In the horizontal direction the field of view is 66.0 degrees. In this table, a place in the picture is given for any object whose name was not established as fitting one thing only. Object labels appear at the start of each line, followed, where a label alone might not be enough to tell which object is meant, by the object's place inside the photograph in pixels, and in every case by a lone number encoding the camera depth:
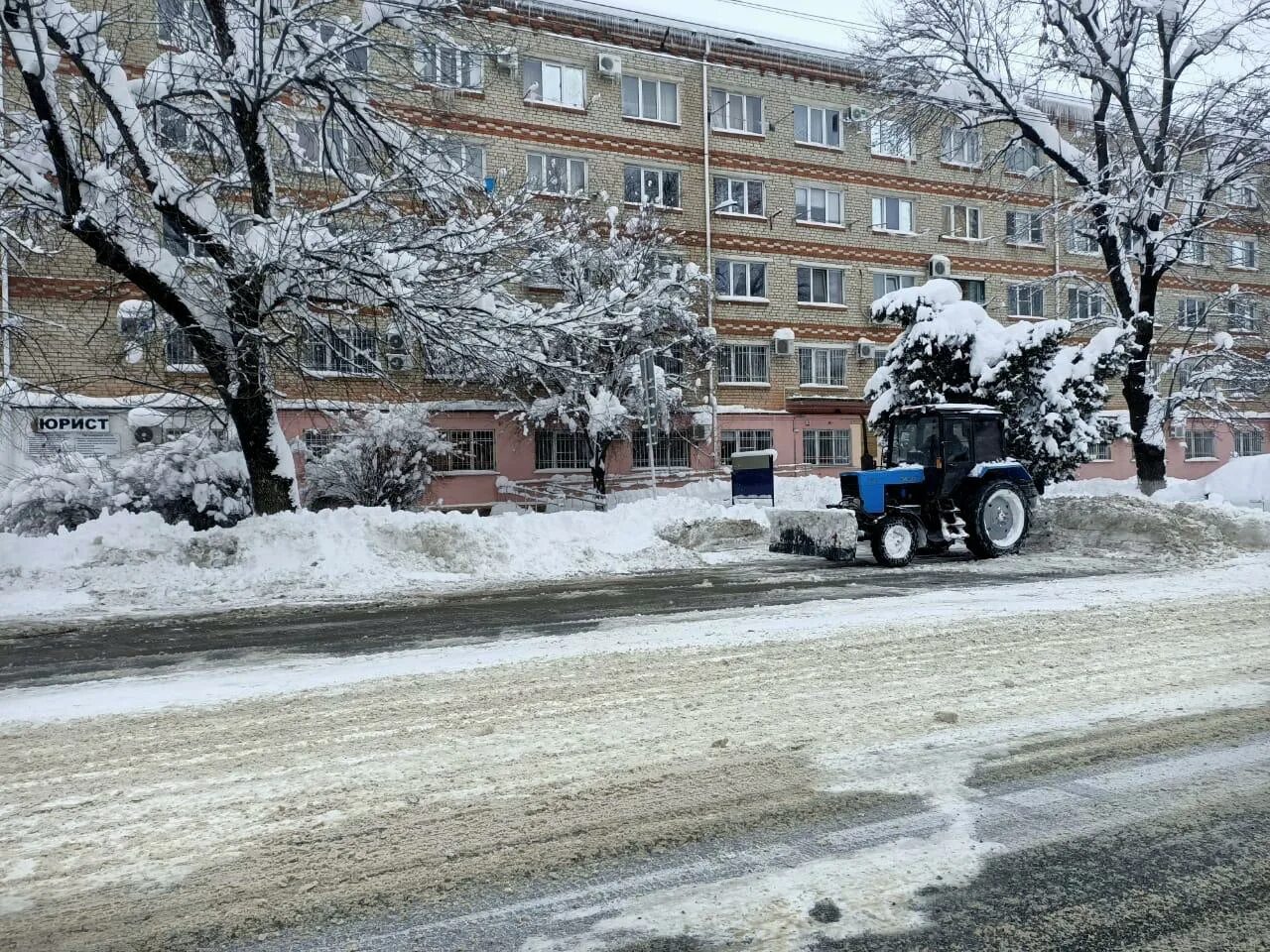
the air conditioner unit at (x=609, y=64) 30.31
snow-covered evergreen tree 20.03
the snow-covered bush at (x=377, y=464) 21.20
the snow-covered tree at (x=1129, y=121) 20.89
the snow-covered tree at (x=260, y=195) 11.90
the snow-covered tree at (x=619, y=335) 23.77
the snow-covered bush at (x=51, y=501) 15.49
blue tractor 13.89
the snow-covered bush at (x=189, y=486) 15.62
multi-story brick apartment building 29.23
